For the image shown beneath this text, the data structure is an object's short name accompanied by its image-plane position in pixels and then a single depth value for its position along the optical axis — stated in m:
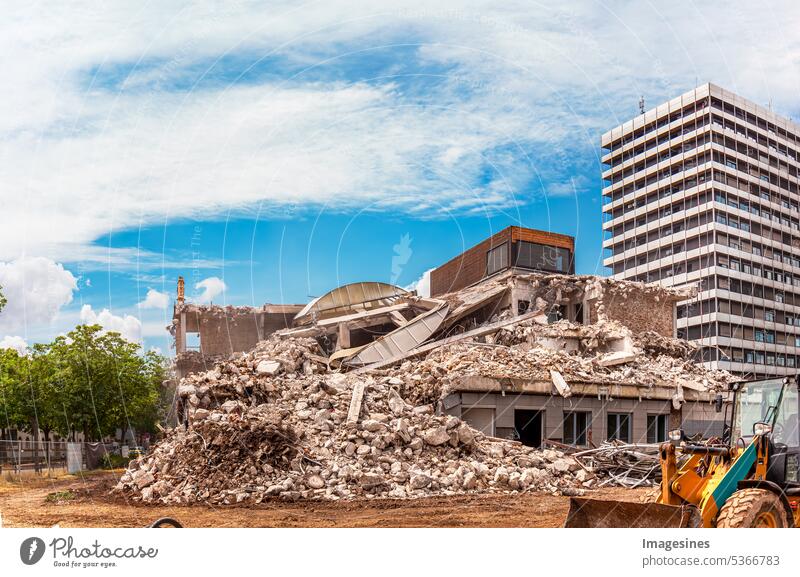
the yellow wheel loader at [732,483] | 6.61
